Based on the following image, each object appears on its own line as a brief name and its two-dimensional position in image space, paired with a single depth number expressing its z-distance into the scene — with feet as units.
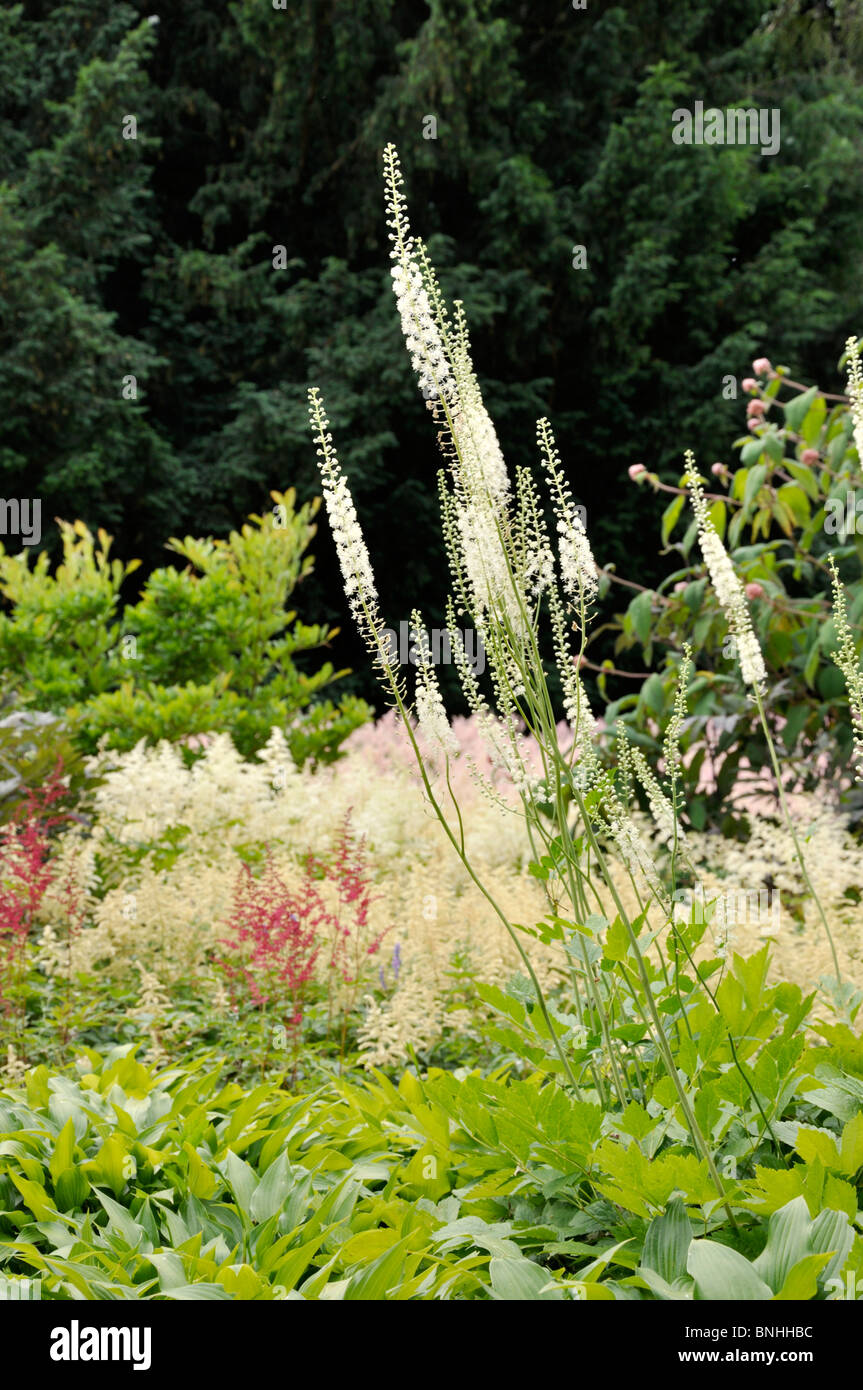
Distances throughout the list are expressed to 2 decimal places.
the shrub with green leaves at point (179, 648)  19.04
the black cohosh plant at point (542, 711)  6.14
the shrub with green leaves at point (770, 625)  14.70
